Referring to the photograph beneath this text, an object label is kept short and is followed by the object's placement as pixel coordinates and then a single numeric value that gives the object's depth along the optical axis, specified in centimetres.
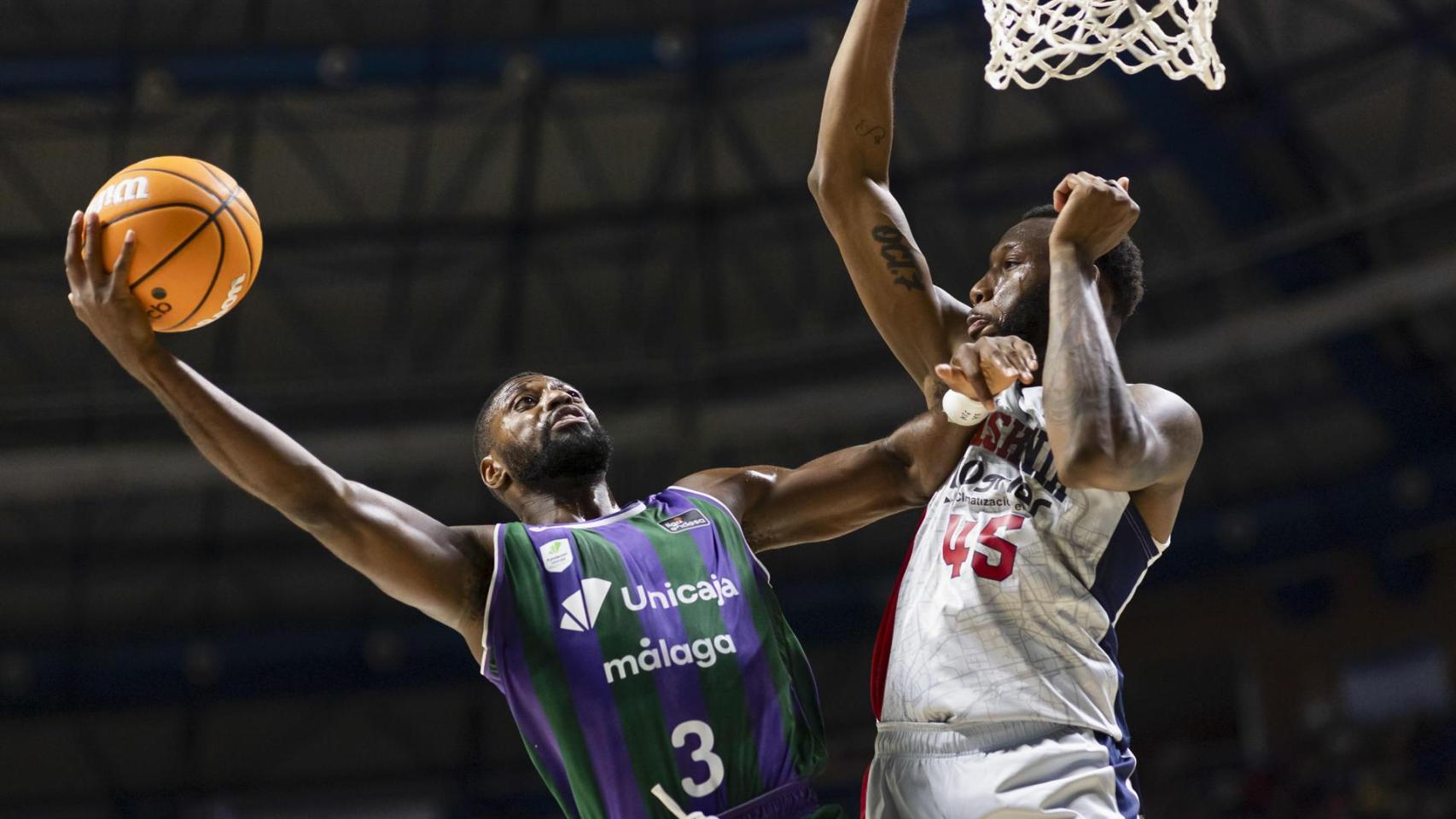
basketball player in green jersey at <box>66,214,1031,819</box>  365
